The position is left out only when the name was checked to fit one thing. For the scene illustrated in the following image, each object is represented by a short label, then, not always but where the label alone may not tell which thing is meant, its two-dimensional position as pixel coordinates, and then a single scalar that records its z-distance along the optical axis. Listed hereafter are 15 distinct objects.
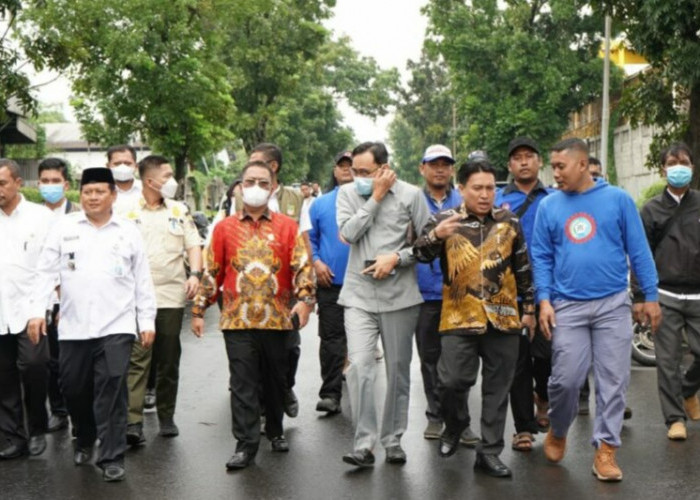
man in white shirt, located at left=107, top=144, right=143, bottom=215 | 8.57
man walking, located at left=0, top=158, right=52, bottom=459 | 7.80
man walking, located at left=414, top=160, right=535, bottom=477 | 7.04
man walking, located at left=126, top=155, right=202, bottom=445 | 8.31
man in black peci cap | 7.12
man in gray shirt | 7.23
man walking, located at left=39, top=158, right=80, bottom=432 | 8.91
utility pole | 31.64
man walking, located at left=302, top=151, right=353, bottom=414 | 9.41
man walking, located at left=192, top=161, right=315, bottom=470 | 7.39
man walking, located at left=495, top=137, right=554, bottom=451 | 7.85
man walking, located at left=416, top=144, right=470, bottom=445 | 8.00
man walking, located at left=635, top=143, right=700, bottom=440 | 8.26
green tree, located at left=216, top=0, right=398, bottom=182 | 44.62
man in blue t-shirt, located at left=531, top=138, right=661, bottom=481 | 6.96
